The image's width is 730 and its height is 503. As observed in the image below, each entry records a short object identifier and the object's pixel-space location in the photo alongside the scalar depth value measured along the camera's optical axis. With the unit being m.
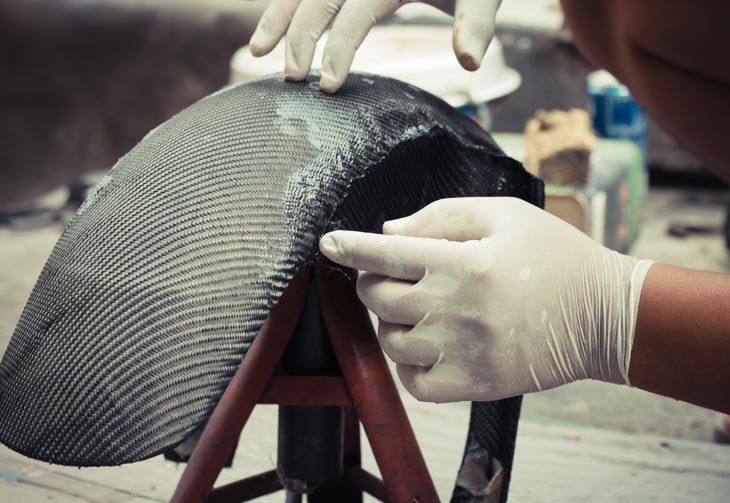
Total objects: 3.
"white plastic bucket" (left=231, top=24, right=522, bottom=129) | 2.32
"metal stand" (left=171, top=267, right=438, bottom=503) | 0.98
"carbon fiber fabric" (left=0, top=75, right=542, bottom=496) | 0.83
